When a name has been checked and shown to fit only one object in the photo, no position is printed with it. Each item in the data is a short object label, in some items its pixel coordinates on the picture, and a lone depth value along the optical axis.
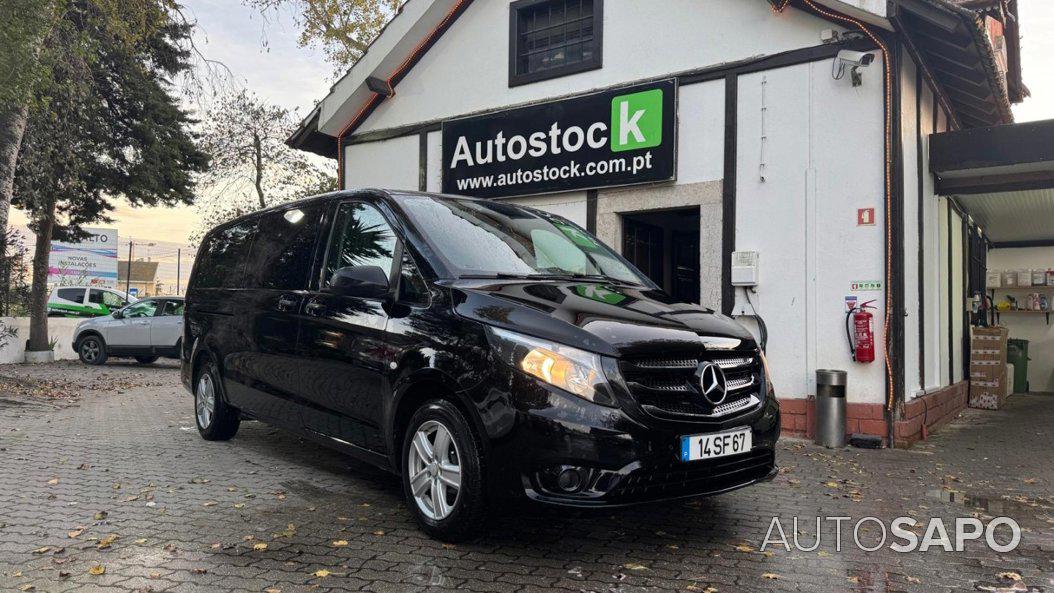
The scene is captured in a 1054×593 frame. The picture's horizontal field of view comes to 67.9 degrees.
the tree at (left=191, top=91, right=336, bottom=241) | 27.34
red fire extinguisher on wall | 7.58
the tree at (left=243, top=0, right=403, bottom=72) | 21.08
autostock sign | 9.04
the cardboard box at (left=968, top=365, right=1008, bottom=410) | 11.27
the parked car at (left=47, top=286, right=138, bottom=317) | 27.53
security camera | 7.54
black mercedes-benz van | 3.54
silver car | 17.12
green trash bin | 14.09
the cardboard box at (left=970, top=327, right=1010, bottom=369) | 11.37
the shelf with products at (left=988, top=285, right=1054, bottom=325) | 14.35
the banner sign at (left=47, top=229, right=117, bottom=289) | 49.19
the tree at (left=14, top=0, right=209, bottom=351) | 14.23
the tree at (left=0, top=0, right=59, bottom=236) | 10.19
